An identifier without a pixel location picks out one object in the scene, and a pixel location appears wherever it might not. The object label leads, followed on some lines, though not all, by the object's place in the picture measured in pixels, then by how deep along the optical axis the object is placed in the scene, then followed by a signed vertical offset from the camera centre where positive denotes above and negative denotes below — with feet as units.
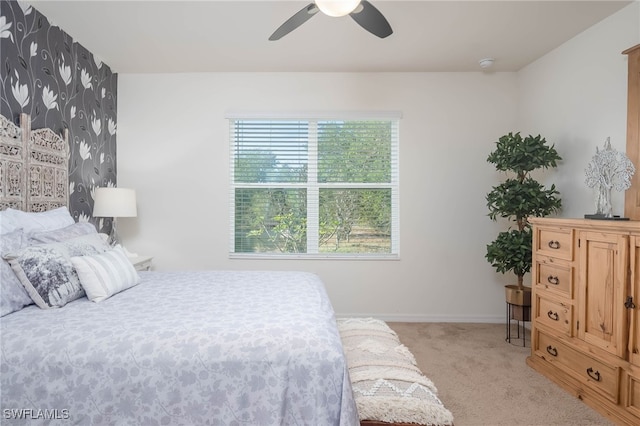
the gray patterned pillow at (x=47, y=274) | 5.60 -1.15
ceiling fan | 5.58 +3.51
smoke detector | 10.92 +4.70
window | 12.32 +0.71
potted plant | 9.56 +0.20
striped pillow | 6.07 -1.27
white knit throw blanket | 4.77 -2.72
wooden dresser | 6.29 -2.17
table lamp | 10.16 +0.09
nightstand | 9.98 -1.73
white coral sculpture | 7.40 +0.78
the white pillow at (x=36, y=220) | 6.67 -0.31
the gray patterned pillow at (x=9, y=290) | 5.32 -1.36
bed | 4.18 -2.03
